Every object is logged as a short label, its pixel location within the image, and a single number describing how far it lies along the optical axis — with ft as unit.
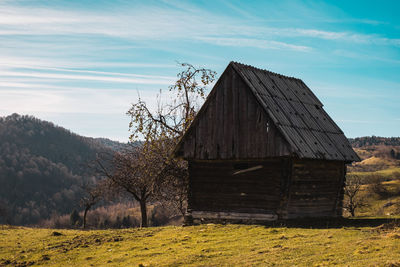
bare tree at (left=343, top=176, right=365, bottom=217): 157.89
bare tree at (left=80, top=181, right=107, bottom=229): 123.88
